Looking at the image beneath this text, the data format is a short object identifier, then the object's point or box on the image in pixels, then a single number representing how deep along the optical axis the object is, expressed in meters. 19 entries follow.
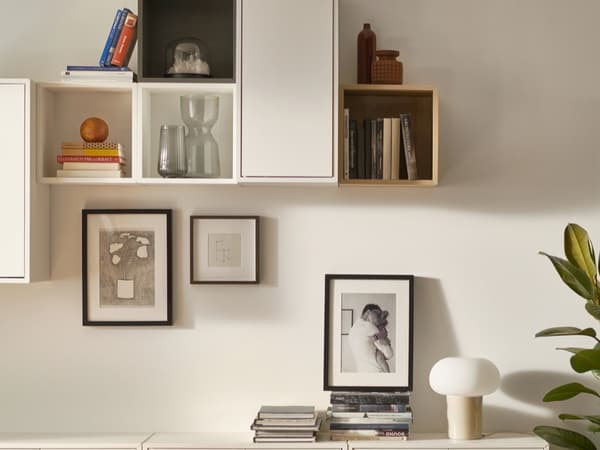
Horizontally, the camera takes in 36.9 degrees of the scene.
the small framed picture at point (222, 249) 3.34
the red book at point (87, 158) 3.17
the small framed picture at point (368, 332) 3.32
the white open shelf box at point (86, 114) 3.33
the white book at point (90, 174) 3.17
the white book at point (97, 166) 3.17
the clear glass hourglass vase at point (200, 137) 3.20
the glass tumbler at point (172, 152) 3.18
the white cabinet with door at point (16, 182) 3.09
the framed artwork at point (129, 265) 3.34
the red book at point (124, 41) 3.16
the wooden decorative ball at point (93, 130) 3.19
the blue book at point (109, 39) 3.16
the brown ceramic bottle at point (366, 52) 3.25
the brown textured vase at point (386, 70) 3.19
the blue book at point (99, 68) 3.15
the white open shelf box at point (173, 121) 3.12
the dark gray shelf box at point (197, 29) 3.30
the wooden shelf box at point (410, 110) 3.27
